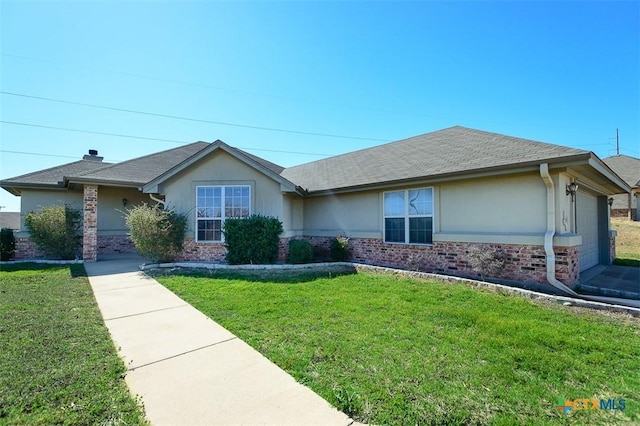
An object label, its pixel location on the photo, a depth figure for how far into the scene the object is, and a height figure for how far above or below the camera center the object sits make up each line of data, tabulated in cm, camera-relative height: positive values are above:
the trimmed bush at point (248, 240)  1041 -78
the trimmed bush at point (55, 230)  1145 -42
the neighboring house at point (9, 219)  2869 +6
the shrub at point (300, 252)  1057 -123
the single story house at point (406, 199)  706 +63
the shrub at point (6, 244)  1195 -99
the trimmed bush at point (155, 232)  1023 -46
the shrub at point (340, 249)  1113 -120
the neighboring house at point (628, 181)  2134 +228
